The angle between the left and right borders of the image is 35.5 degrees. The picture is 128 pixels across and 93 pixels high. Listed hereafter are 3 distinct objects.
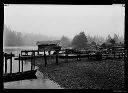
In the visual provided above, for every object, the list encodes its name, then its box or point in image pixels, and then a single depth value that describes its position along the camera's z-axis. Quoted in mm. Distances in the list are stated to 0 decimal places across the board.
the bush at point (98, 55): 24797
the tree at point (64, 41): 102988
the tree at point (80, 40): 71250
